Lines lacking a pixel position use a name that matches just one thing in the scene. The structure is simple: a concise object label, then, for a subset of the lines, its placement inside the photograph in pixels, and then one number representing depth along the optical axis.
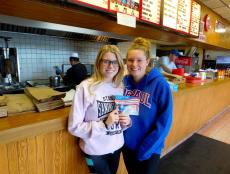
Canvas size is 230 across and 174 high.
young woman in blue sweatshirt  1.23
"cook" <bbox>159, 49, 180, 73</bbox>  3.81
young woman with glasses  1.07
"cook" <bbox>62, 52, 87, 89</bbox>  3.40
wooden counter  0.98
